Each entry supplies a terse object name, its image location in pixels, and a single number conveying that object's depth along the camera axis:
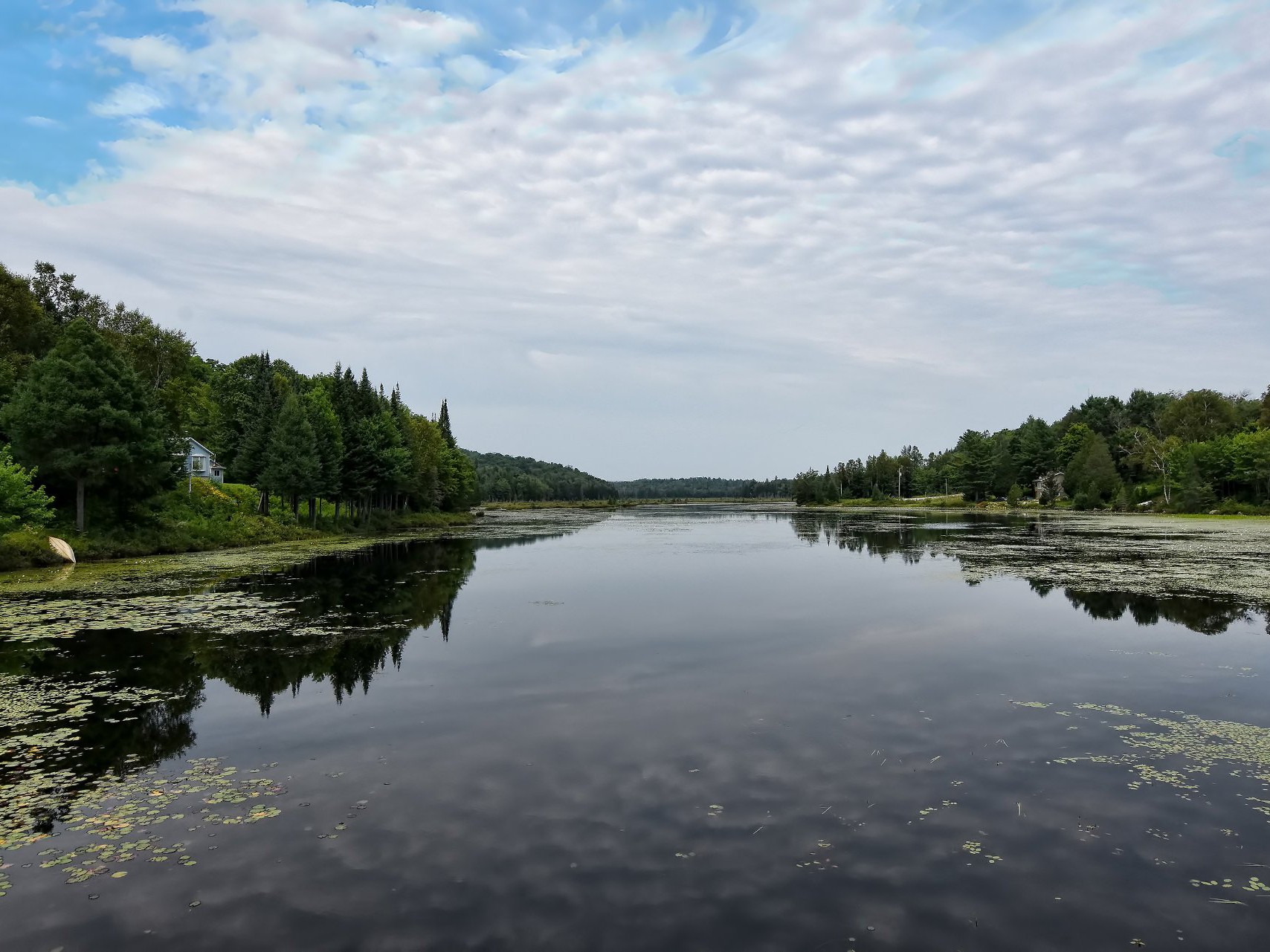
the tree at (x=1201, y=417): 125.94
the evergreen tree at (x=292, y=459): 64.38
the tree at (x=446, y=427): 134.18
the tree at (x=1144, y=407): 156.93
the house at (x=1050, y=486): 140.38
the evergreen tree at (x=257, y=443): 70.62
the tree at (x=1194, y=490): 99.56
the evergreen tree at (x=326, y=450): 69.81
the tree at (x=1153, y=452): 112.31
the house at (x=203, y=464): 85.88
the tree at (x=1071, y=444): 142.62
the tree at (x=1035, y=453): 151.12
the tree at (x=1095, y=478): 120.88
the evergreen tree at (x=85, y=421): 43.00
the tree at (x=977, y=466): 159.25
